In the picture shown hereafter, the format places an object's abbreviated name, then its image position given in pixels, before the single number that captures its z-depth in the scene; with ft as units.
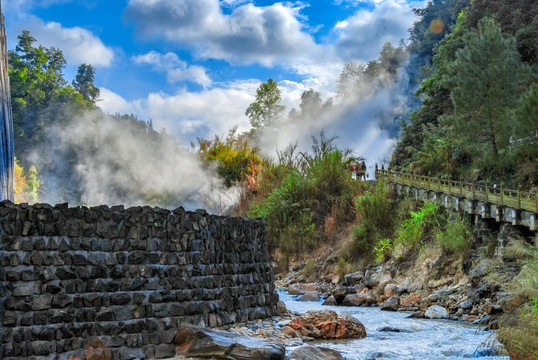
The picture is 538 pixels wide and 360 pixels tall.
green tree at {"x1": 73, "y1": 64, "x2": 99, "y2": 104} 179.83
